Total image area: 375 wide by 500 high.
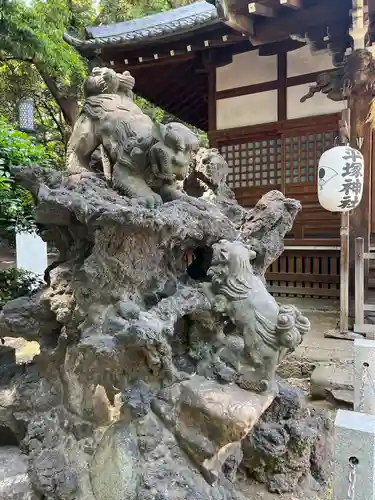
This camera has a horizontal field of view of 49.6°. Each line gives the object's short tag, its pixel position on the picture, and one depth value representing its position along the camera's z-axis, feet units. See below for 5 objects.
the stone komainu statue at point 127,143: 9.29
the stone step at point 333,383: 14.23
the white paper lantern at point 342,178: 17.80
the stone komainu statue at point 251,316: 8.85
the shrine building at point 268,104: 22.24
